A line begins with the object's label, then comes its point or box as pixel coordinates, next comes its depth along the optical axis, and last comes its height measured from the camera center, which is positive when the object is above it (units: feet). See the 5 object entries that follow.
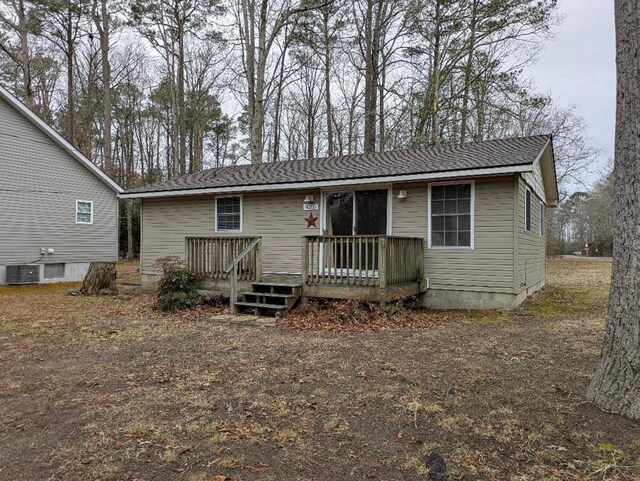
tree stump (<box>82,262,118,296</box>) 37.17 -3.03
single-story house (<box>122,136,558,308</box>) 27.07 +1.62
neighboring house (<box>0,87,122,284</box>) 43.91 +4.45
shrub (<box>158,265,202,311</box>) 29.17 -3.04
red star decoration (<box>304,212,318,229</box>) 32.80 +1.87
